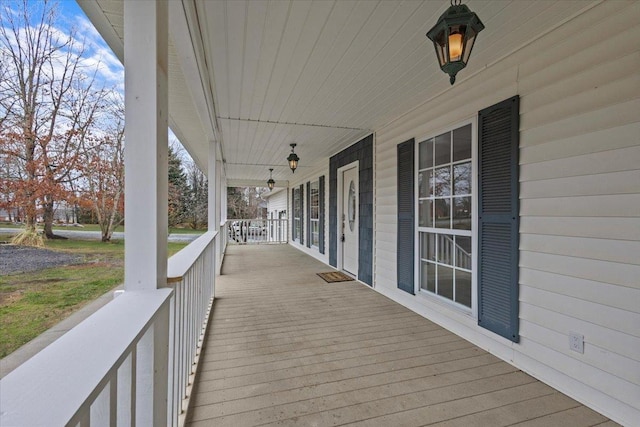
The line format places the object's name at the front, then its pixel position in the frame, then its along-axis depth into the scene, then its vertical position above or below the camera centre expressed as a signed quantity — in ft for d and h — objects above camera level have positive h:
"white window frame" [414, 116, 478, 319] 8.76 -0.61
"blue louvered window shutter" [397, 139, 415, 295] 11.94 -0.14
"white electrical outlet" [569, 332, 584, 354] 6.22 -2.79
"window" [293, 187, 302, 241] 32.86 -0.03
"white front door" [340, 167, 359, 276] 17.94 -0.51
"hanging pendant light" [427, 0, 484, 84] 5.13 +3.25
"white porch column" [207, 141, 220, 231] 14.00 +1.37
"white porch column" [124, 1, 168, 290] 3.63 +0.89
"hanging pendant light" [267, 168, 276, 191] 28.48 +2.90
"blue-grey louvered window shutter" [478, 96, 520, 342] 7.59 -0.15
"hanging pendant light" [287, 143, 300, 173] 16.93 +3.11
